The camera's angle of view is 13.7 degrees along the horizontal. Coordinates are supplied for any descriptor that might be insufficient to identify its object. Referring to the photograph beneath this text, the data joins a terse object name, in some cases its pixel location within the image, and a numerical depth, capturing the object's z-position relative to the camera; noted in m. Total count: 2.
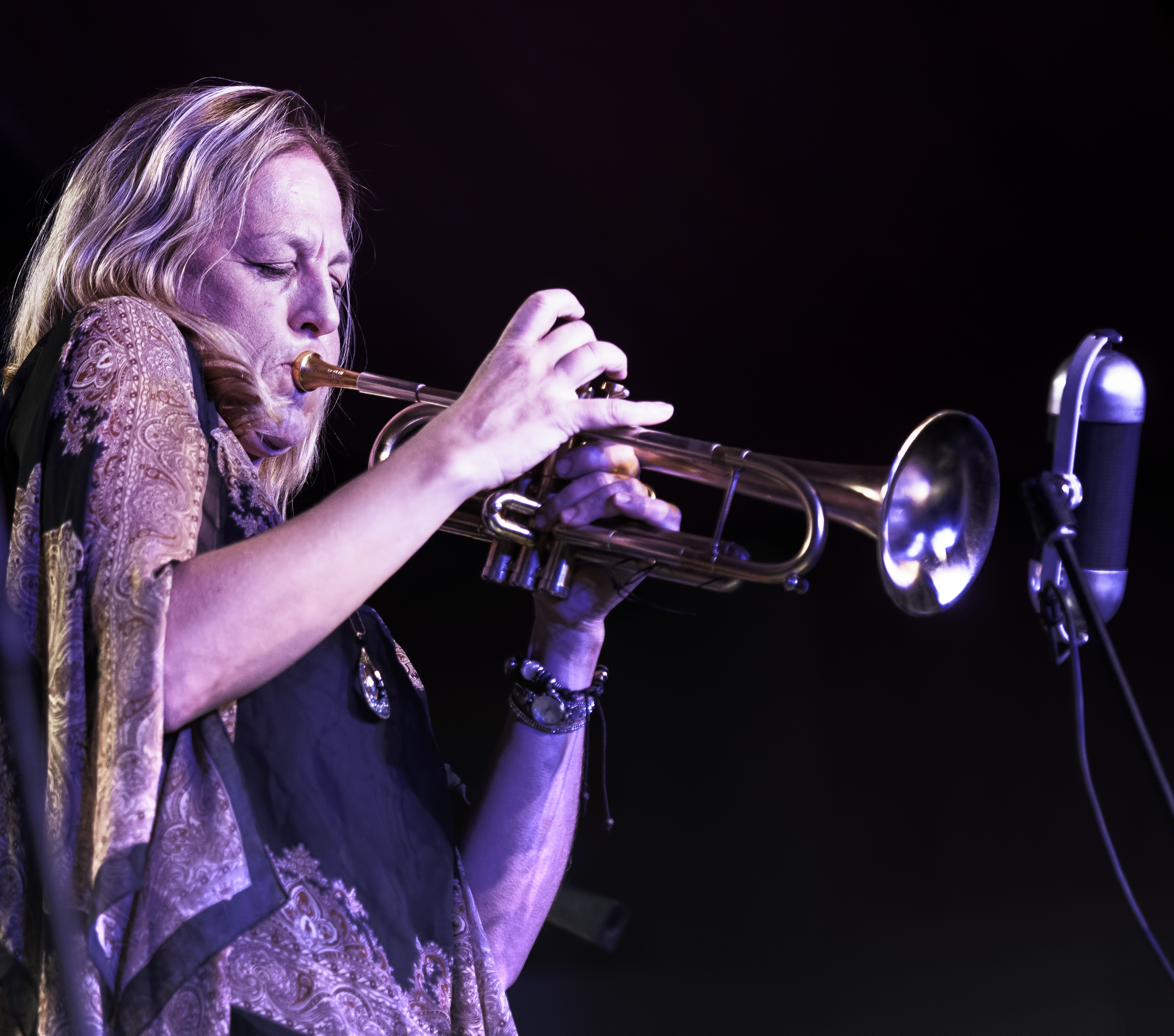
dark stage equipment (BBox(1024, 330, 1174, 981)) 2.75
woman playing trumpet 2.67
